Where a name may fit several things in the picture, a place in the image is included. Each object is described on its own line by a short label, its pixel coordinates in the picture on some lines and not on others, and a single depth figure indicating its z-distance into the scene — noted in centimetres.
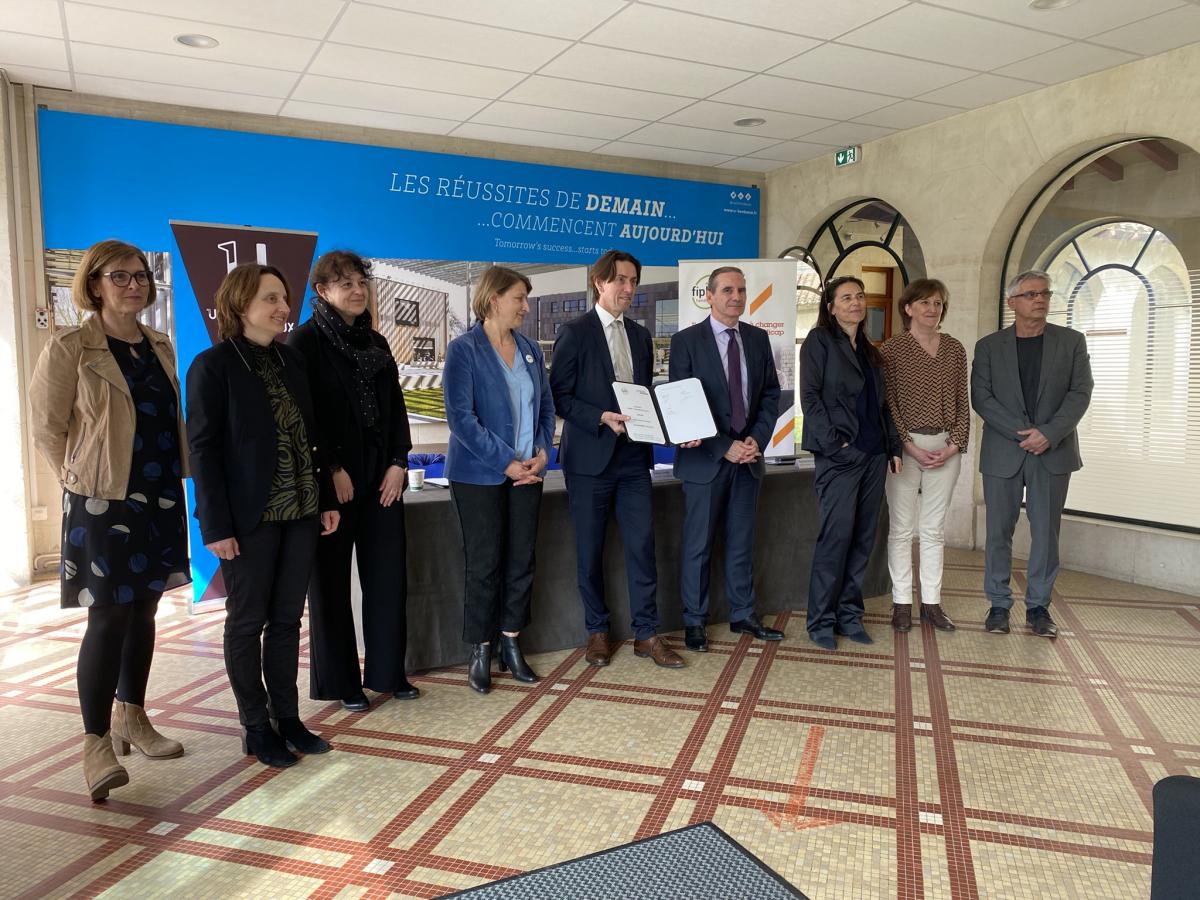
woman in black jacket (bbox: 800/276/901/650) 391
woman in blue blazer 334
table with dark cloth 364
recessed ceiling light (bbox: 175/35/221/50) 467
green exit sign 712
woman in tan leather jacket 250
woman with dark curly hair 304
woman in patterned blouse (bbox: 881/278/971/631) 417
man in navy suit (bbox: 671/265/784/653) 383
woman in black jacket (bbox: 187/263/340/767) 259
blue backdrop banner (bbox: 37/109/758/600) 542
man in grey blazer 418
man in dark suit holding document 361
